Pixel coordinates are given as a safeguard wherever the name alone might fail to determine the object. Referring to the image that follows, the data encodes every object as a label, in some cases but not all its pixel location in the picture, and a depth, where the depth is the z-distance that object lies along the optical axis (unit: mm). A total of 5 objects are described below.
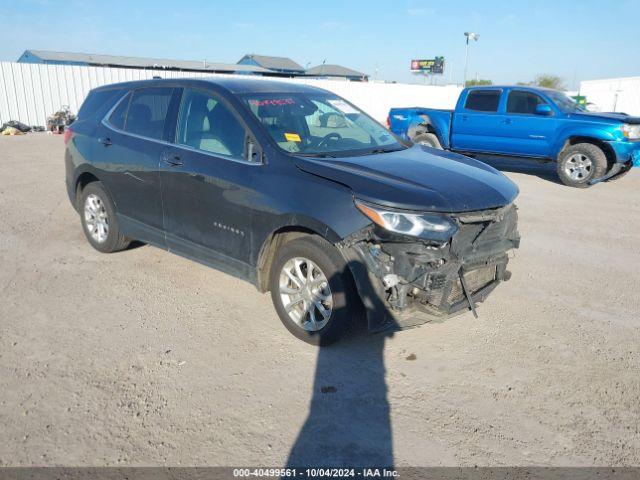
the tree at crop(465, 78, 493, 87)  70581
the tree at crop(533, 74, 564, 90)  66062
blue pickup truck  10211
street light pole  48375
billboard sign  71250
